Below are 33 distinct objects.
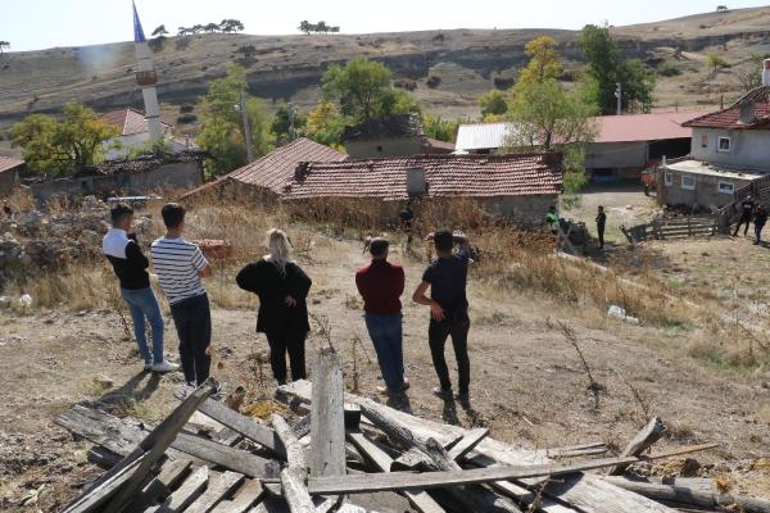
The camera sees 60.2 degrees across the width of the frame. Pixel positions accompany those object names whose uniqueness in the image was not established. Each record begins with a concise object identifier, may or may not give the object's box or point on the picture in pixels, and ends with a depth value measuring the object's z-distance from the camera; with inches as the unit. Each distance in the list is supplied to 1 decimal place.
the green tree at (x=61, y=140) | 1316.4
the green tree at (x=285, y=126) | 2022.6
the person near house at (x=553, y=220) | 727.1
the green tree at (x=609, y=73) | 1979.6
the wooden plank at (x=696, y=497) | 166.7
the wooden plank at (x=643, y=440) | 182.1
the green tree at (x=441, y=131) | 1875.0
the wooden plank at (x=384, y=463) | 152.6
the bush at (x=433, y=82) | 3368.6
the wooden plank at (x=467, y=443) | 178.7
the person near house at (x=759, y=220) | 832.3
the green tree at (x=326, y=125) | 1798.7
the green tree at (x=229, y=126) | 1525.6
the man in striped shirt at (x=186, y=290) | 226.5
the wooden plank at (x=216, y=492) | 154.0
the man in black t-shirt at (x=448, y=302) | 235.6
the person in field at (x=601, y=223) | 809.5
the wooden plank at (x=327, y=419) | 166.1
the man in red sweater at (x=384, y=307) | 234.8
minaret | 1829.5
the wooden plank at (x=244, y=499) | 153.4
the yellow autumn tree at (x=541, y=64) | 2559.1
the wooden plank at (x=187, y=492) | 155.1
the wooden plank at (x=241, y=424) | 180.2
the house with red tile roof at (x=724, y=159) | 1132.4
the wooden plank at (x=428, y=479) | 152.8
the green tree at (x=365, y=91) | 1829.5
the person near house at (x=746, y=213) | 904.3
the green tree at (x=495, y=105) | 2333.8
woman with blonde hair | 233.1
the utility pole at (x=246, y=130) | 1392.7
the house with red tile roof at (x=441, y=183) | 762.8
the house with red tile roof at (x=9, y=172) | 1267.2
